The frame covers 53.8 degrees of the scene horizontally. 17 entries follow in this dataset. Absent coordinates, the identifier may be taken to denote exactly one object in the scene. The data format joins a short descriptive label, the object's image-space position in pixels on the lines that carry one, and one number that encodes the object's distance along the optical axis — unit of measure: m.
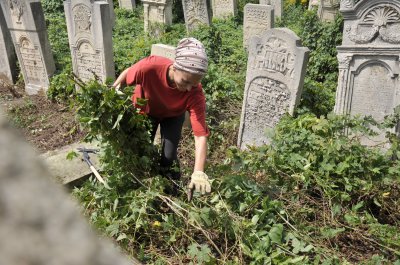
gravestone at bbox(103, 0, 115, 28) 10.67
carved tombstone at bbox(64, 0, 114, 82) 6.09
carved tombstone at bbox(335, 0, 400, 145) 4.56
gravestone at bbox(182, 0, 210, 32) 9.57
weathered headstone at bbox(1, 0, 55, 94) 6.65
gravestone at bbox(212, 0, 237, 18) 11.39
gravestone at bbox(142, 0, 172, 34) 9.84
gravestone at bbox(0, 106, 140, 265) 0.36
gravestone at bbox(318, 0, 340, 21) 9.16
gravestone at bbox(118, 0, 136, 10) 12.31
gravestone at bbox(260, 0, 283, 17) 11.48
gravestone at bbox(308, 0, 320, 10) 10.52
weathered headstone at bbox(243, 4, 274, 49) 7.98
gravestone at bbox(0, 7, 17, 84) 7.32
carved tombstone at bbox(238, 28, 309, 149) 4.65
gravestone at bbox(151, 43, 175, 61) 5.11
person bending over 2.57
